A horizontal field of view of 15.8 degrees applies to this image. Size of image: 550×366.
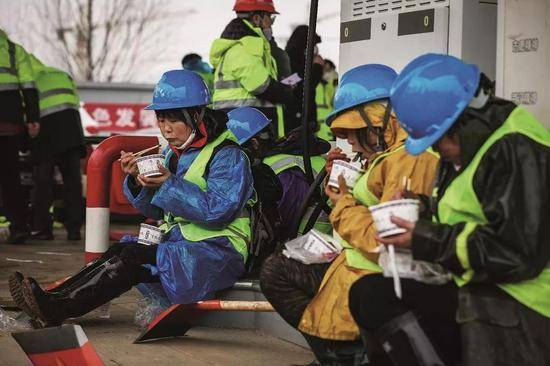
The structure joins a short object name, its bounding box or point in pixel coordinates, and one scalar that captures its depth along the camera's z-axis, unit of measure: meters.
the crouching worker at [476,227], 6.28
